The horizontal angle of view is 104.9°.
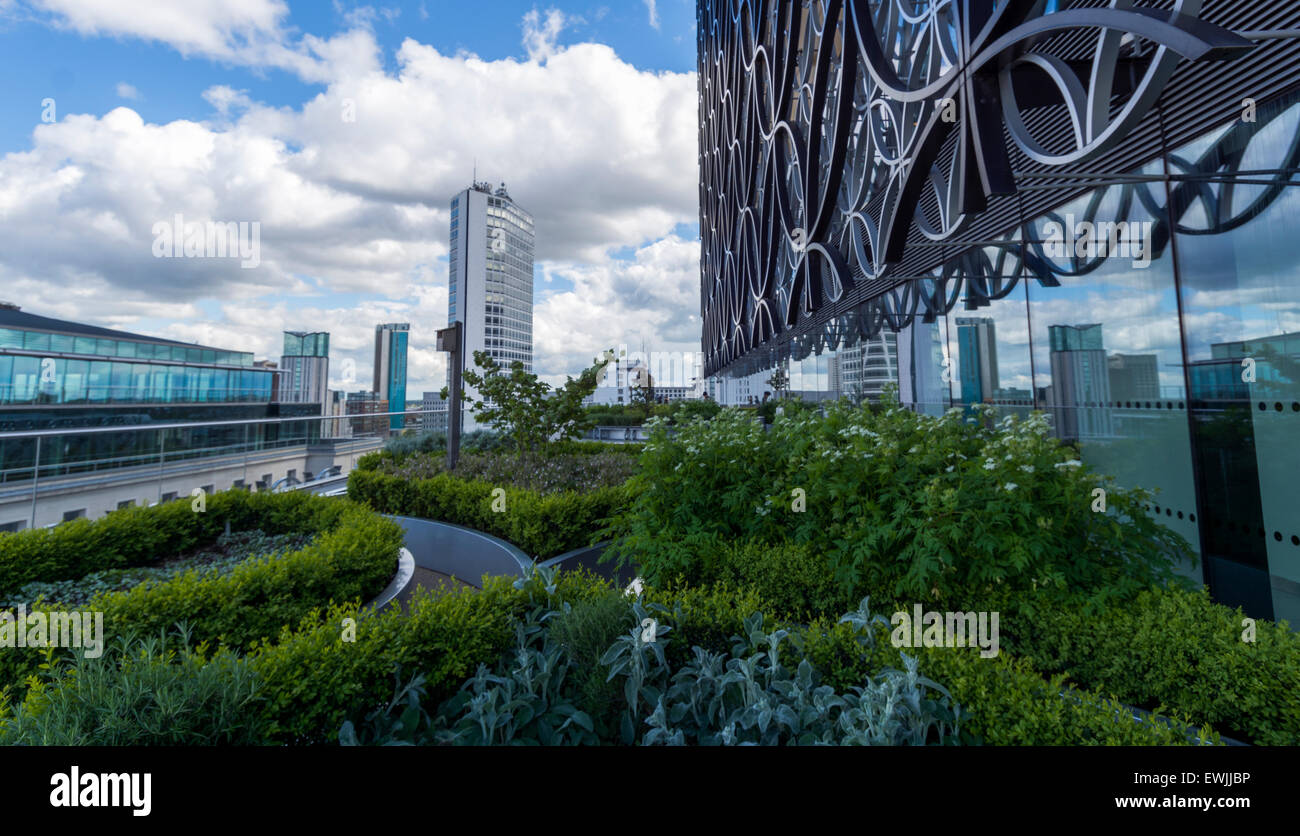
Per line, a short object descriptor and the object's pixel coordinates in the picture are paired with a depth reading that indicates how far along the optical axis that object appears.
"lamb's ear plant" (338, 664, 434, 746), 2.07
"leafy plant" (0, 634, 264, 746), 1.66
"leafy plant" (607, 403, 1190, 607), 3.26
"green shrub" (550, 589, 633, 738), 2.36
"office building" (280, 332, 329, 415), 36.25
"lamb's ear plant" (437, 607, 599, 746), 2.08
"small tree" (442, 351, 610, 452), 10.01
